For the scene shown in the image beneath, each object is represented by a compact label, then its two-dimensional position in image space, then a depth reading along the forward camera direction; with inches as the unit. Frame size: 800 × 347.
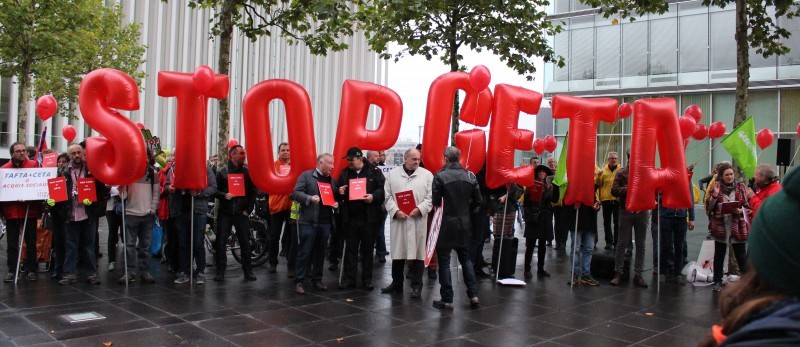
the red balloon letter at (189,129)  323.3
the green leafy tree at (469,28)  495.5
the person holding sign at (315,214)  318.3
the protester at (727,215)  323.0
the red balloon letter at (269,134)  338.3
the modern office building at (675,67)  1039.6
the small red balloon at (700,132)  432.5
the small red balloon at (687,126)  375.9
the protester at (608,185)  428.6
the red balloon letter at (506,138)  349.1
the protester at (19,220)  332.2
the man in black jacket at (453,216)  288.7
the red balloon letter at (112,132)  307.9
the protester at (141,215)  331.9
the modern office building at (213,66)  1395.2
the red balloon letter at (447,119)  356.8
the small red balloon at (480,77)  340.5
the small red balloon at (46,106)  411.2
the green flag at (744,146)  349.1
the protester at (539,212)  380.5
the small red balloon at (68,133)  556.4
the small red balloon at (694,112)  423.6
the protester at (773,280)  51.5
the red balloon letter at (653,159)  330.6
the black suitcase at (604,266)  369.4
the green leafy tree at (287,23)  409.1
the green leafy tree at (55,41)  642.2
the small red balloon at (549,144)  620.7
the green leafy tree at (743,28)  417.1
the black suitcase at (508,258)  361.1
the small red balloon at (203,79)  319.4
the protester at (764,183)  292.0
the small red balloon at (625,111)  424.5
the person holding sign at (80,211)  324.2
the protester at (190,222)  335.9
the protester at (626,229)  350.3
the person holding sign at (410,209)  310.3
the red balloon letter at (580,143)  344.8
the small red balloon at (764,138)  465.1
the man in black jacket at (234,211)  343.0
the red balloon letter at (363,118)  352.5
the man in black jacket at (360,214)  331.3
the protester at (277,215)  378.6
